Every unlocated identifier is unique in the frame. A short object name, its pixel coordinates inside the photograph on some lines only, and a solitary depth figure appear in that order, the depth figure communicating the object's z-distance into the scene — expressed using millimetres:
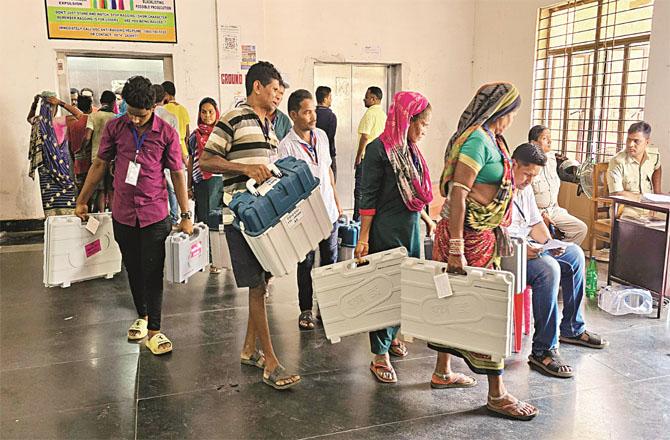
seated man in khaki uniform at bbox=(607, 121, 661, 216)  4707
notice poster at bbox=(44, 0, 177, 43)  6449
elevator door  7867
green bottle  4406
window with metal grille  5684
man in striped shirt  2748
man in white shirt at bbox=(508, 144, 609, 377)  3082
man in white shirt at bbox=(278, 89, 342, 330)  3488
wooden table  3967
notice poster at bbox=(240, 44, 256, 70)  7043
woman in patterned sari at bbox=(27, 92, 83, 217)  5449
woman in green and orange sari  2480
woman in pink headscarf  2807
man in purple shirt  3186
